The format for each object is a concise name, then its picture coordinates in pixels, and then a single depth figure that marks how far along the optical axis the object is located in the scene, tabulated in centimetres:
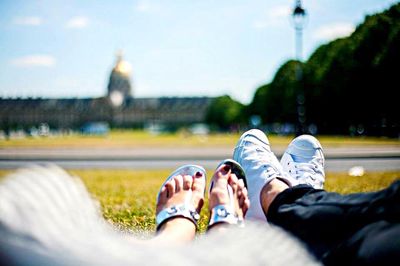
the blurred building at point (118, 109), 14038
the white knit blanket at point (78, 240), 108
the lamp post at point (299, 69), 1417
